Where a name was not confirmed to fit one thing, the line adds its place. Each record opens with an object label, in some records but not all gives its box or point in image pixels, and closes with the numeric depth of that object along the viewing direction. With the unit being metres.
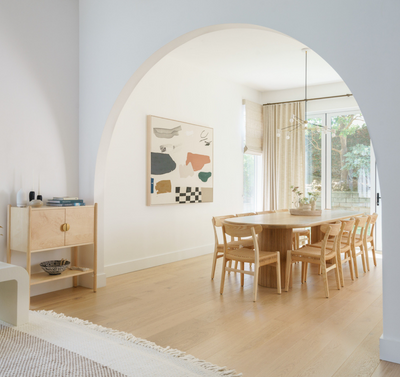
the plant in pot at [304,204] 5.38
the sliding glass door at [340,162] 6.89
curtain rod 6.81
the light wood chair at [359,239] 4.70
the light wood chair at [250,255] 3.77
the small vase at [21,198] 3.64
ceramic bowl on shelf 3.70
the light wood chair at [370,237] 5.05
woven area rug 2.26
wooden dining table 4.04
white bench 2.85
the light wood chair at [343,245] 4.27
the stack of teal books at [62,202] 3.81
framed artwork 5.39
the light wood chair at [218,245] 4.43
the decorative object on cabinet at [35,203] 3.66
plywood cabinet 3.53
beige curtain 7.42
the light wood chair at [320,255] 3.90
